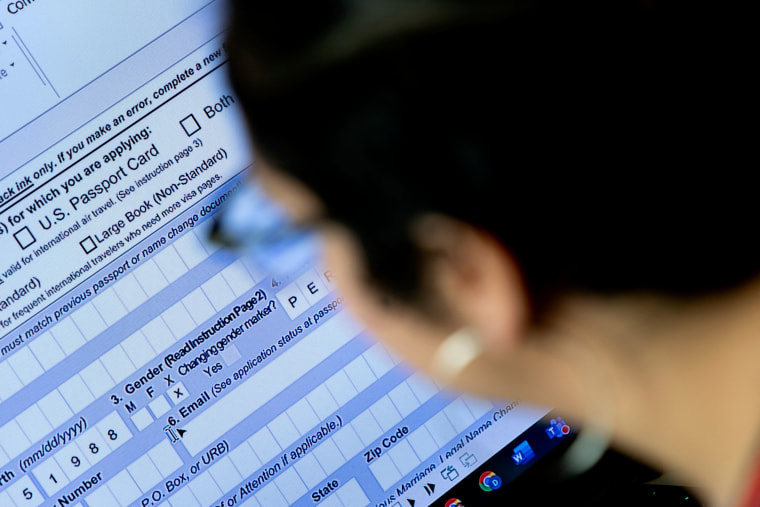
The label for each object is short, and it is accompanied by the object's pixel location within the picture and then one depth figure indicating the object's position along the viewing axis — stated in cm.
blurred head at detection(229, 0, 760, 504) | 78
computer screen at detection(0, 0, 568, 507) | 88
